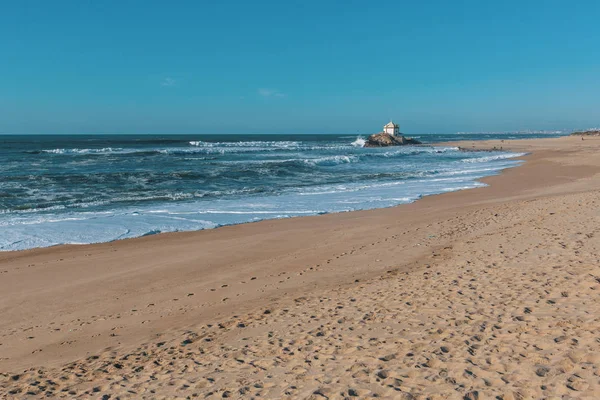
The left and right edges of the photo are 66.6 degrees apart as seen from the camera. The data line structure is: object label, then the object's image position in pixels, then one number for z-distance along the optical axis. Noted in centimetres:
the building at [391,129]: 7844
